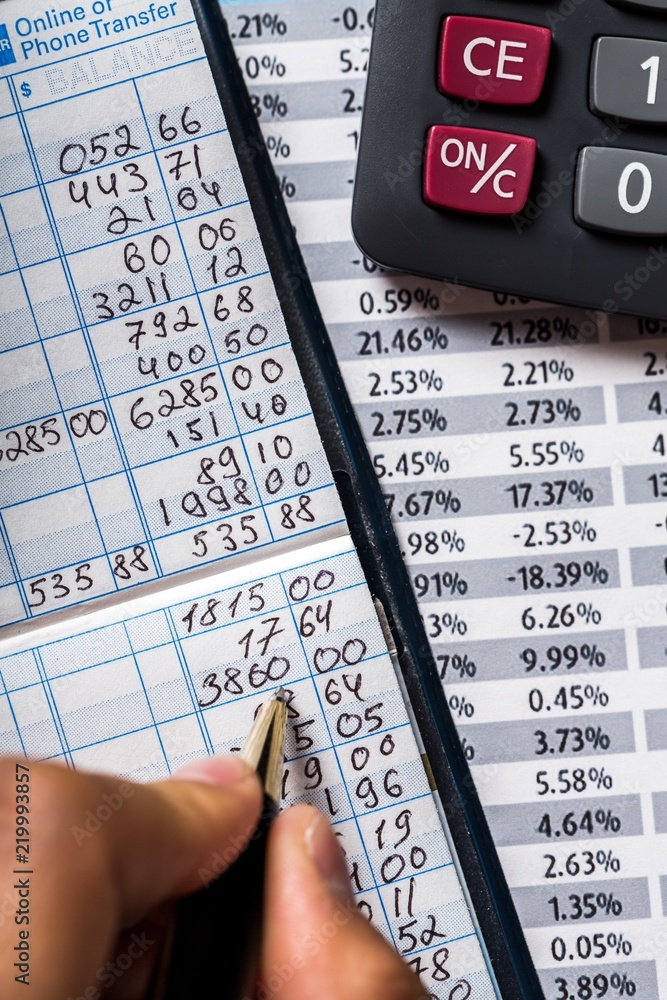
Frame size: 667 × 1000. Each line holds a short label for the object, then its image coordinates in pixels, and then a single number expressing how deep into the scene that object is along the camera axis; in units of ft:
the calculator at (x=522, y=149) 0.98
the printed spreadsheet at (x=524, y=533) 1.02
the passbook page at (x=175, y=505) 0.98
